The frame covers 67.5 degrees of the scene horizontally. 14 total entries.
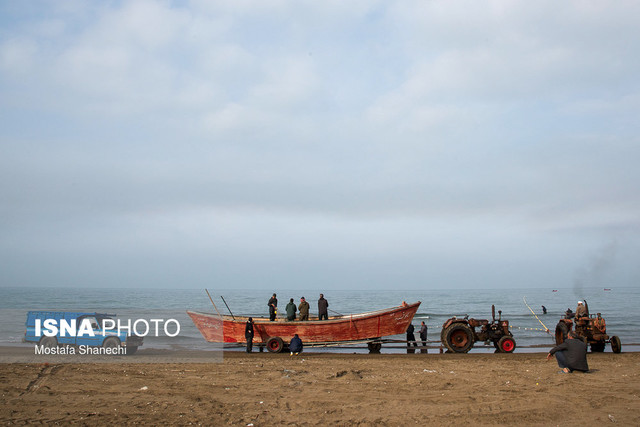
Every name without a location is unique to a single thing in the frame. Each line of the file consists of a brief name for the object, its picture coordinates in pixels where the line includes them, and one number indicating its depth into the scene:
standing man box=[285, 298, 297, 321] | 18.47
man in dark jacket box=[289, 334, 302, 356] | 16.77
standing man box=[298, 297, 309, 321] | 18.28
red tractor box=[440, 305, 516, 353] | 16.69
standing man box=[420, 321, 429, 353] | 18.87
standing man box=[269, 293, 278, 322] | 18.64
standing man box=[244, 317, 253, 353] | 17.25
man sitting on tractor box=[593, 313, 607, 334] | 16.75
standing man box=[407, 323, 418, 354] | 18.70
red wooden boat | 17.48
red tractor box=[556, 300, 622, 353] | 16.64
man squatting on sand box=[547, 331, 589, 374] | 11.15
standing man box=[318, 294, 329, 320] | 18.50
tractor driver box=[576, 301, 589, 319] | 17.09
